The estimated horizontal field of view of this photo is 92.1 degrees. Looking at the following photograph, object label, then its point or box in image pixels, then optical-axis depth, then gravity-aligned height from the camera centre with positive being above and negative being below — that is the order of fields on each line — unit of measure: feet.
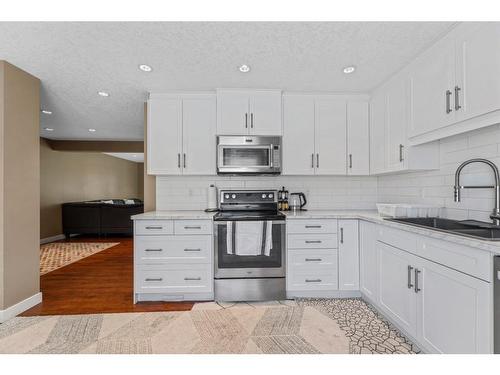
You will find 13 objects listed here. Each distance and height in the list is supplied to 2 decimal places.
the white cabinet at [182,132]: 9.37 +2.18
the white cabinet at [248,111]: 9.31 +2.97
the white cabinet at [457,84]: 4.79 +2.42
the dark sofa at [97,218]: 18.92 -2.35
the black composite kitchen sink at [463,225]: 5.11 -0.94
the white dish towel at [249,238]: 8.13 -1.69
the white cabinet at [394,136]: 7.50 +1.79
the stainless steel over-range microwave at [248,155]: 9.29 +1.28
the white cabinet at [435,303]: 4.00 -2.37
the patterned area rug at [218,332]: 5.84 -3.89
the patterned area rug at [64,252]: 12.46 -3.94
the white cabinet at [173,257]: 8.12 -2.35
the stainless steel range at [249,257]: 8.14 -2.40
